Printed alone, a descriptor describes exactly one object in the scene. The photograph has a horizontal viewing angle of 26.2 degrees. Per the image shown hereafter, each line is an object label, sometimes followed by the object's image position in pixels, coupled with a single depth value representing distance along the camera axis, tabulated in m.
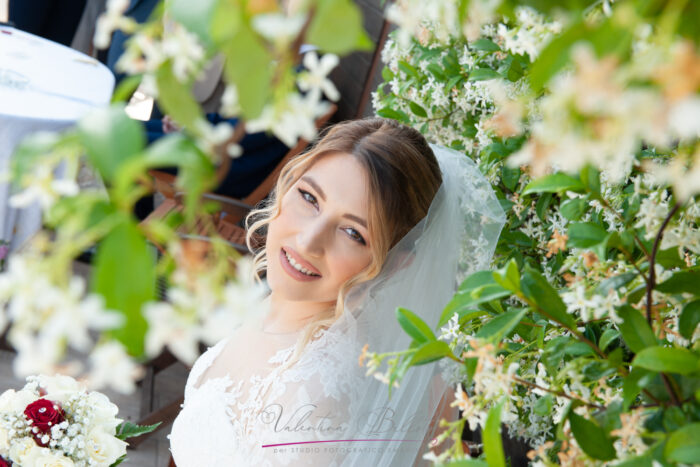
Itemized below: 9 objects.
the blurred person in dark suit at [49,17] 4.52
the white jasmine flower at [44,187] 0.60
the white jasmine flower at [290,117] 0.61
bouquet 1.55
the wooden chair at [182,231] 2.48
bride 1.61
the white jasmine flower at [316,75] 0.68
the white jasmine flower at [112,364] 0.55
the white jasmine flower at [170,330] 0.54
